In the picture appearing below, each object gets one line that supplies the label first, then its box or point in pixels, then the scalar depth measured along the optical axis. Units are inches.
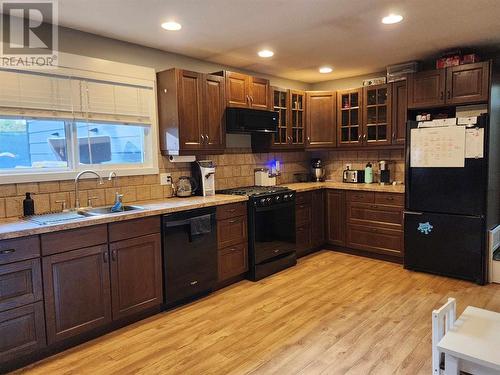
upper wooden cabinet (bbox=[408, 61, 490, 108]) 144.2
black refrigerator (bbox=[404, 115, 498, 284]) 141.3
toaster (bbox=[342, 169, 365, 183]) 201.0
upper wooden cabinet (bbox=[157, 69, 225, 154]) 138.8
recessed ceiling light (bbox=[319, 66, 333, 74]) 183.6
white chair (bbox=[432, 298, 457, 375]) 74.1
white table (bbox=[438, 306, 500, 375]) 66.6
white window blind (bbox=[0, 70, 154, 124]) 110.0
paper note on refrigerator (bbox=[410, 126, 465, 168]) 142.8
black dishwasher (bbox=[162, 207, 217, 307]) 122.9
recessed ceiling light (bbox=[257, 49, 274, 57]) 151.9
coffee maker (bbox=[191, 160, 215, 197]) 151.9
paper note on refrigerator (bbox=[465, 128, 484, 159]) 137.9
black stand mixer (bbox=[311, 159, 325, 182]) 217.6
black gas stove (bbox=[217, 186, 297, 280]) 151.7
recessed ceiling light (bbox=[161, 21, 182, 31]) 116.9
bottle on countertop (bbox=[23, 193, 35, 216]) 109.8
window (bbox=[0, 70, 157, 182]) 111.6
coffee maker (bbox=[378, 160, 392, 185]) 189.6
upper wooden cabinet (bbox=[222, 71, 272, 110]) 157.4
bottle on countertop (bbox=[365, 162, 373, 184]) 197.0
